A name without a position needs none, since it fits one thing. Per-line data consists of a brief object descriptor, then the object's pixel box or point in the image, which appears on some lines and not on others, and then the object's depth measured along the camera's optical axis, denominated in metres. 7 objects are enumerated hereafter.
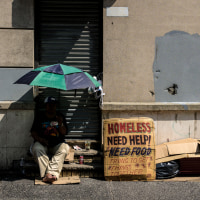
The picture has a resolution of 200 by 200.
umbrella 4.84
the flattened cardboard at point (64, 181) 5.23
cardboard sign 5.46
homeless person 5.40
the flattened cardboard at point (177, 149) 5.69
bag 5.61
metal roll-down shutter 6.36
